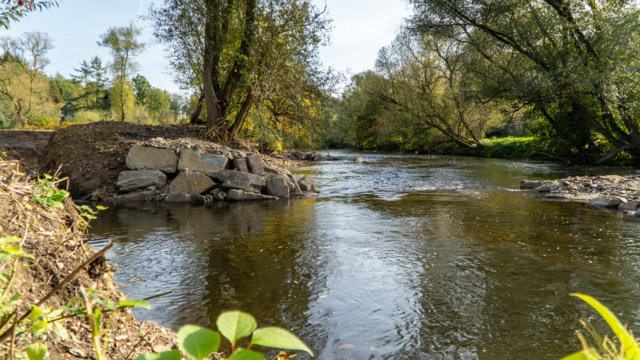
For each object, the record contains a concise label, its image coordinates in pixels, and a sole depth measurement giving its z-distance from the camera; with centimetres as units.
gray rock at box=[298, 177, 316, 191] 1299
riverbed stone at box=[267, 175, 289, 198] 1212
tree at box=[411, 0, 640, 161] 1609
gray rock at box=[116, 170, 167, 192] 1134
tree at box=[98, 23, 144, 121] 4816
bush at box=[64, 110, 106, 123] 5070
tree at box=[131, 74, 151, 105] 10406
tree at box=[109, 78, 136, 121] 5245
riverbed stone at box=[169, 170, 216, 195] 1133
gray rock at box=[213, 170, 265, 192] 1170
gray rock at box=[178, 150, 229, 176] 1152
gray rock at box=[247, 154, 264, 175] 1259
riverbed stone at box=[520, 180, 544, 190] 1323
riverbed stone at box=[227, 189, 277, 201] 1145
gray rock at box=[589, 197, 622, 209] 950
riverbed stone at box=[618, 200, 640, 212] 896
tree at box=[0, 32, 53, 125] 4000
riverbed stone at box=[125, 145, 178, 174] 1157
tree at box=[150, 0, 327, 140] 1581
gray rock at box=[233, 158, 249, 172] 1223
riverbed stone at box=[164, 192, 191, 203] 1111
